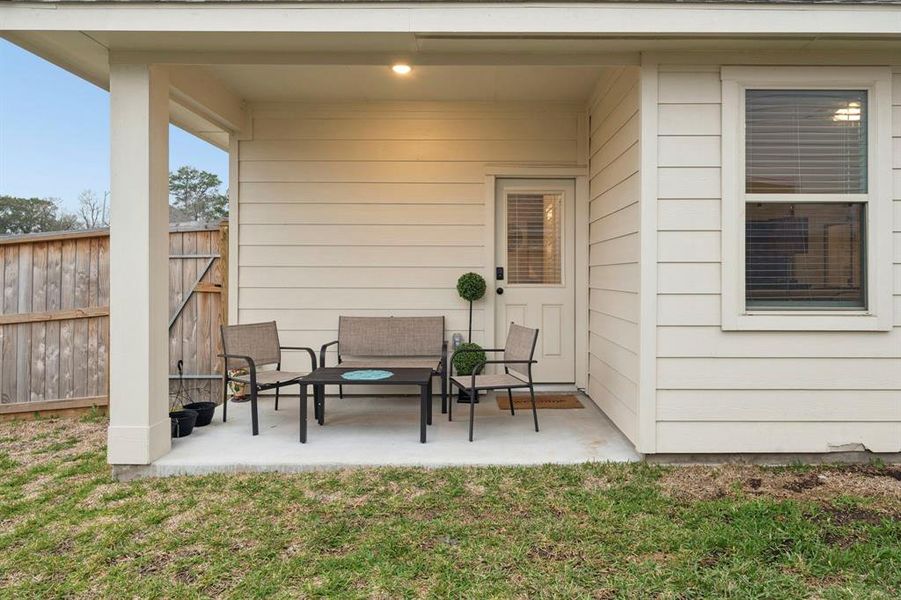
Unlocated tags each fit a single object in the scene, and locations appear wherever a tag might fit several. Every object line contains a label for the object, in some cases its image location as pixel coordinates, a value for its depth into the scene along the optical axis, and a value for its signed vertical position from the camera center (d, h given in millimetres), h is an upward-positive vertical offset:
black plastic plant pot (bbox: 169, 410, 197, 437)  3523 -863
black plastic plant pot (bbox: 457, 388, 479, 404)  4509 -891
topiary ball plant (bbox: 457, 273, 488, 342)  4605 +79
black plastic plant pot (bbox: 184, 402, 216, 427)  3781 -857
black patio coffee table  3399 -575
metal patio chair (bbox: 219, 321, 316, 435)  3666 -468
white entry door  4887 +277
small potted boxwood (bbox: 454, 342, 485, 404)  4375 -543
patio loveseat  4547 -388
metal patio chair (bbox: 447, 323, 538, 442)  3521 -576
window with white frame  3072 +590
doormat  4414 -915
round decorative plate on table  3544 -559
